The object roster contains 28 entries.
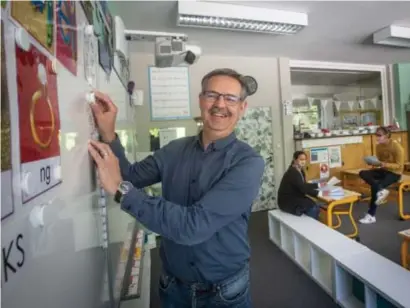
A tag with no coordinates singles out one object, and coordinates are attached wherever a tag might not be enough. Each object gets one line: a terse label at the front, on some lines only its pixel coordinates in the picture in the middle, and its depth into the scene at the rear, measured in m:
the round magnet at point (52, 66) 0.60
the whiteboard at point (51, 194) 0.42
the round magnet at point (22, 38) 0.44
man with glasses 0.85
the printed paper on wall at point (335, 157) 4.88
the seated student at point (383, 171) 3.55
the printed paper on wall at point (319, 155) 4.75
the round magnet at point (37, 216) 0.49
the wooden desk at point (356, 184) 4.56
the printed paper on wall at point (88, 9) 0.97
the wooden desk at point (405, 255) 2.10
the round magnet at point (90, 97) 0.91
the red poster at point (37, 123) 0.46
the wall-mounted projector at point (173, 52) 2.02
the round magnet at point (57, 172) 0.62
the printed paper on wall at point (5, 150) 0.38
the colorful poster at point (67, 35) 0.69
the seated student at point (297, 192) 3.04
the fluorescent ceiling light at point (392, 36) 3.47
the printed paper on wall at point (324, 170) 4.82
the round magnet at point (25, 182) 0.44
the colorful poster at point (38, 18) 0.46
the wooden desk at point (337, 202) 3.00
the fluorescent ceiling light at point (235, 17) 2.61
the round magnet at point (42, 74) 0.54
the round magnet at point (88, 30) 0.96
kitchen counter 4.61
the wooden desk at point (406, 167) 5.12
